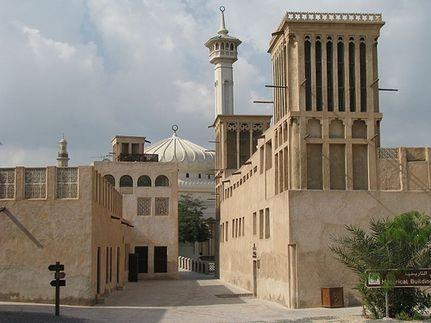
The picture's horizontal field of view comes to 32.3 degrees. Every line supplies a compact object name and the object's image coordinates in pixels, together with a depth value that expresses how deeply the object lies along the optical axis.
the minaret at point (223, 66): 71.31
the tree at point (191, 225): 74.06
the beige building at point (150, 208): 53.34
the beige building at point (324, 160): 27.17
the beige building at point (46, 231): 27.23
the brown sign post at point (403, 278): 20.75
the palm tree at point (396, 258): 21.39
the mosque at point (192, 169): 85.81
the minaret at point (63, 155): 76.22
